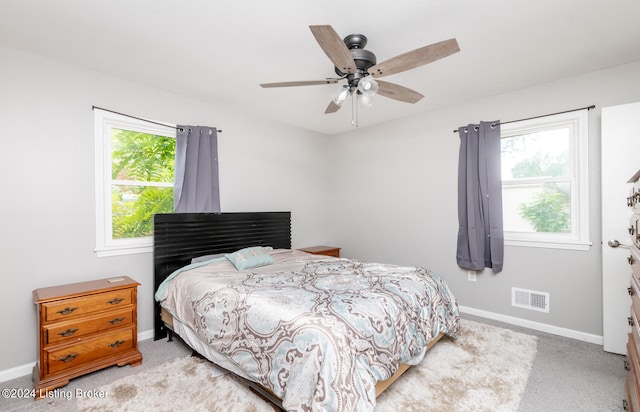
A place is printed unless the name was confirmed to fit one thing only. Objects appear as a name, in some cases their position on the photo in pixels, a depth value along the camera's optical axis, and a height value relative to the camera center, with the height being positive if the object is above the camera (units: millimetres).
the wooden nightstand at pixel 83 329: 2123 -949
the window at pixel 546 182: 2936 +255
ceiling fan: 1658 +915
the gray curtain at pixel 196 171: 3254 +415
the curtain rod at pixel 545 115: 2838 +943
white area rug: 1932 -1305
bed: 1571 -727
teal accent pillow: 3020 -549
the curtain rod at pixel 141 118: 2778 +914
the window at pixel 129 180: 2812 +289
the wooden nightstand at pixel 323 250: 4348 -659
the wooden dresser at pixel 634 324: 1448 -630
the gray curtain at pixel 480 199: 3357 +80
